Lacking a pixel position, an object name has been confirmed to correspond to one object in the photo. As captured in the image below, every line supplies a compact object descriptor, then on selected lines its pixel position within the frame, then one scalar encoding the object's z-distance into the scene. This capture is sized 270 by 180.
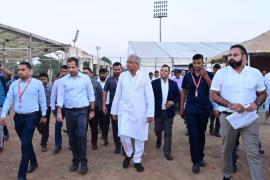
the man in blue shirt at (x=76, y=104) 3.28
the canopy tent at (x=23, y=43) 8.90
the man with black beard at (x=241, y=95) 2.51
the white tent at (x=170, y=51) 14.05
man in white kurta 3.34
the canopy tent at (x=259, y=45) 9.52
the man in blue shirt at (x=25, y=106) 3.07
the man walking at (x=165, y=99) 3.88
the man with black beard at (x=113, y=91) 4.08
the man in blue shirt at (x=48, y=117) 4.35
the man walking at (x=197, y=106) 3.28
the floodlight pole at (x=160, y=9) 28.63
